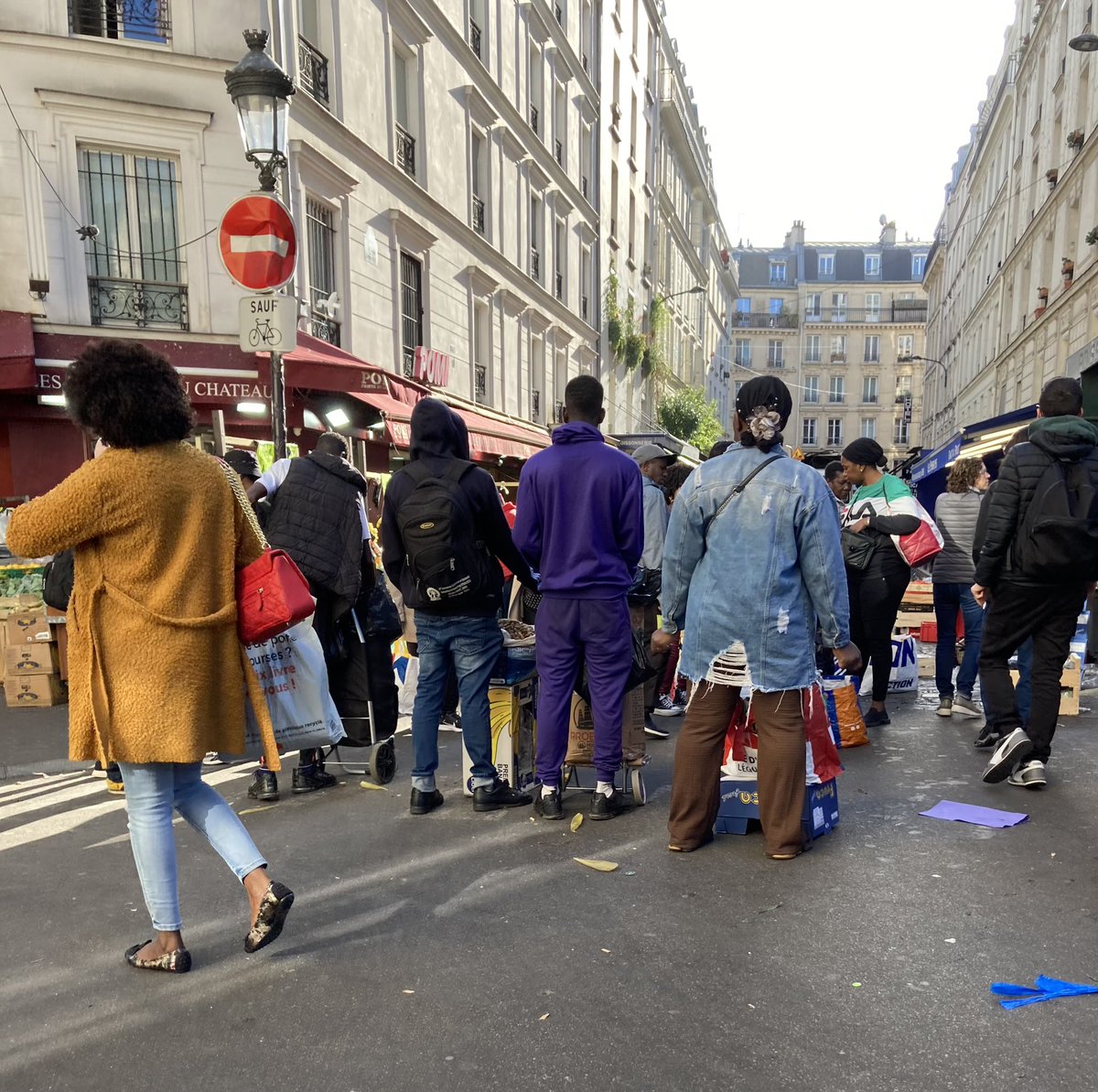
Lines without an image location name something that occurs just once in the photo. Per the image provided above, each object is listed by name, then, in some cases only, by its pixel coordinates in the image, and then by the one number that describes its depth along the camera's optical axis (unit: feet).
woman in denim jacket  11.85
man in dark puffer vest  15.10
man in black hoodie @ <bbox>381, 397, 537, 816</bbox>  13.57
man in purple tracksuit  13.70
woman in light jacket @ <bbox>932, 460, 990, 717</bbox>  20.99
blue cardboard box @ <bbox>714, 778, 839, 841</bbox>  12.98
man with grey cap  19.84
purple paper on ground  13.44
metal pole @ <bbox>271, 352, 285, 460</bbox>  19.29
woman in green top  19.13
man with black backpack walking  14.70
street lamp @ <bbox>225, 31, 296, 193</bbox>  19.25
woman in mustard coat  8.56
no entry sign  18.85
